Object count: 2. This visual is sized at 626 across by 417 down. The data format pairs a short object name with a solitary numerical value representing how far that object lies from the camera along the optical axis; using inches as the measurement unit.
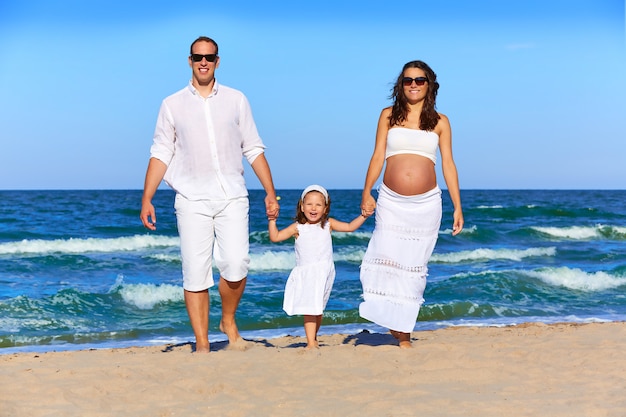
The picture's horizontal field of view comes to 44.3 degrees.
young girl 247.6
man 230.7
